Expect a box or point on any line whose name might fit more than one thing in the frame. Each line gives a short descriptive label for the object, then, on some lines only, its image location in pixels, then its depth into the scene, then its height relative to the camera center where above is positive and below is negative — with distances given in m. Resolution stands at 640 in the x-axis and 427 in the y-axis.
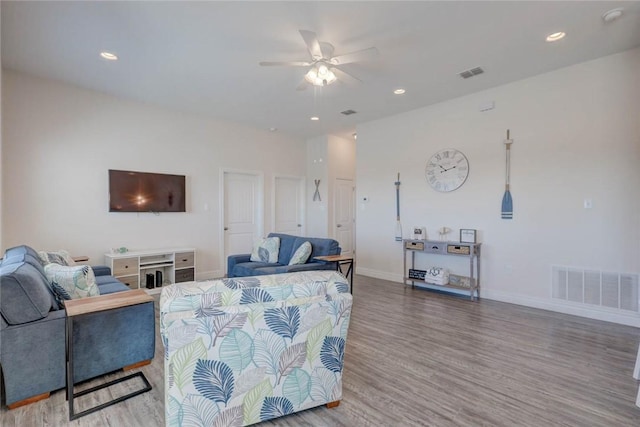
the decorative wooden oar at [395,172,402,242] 5.36 -0.04
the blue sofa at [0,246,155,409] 1.86 -0.86
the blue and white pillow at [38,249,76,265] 3.02 -0.47
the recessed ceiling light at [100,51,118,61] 3.28 +1.77
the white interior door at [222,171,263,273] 5.95 +0.07
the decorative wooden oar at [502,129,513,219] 4.12 +0.29
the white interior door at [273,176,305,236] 6.77 +0.21
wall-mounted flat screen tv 4.55 +0.36
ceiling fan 2.65 +1.50
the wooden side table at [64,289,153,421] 1.80 -0.58
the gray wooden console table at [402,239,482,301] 4.29 -0.58
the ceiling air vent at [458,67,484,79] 3.67 +1.77
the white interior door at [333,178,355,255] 7.15 -0.02
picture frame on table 4.38 -0.31
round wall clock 4.59 +0.70
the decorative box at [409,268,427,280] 4.86 -0.98
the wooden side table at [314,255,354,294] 3.98 -0.60
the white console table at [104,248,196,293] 4.30 -0.79
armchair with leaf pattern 1.50 -0.70
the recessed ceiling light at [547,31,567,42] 2.93 +1.76
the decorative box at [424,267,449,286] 4.58 -0.96
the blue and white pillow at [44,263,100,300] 2.21 -0.50
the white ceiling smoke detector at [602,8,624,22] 2.58 +1.75
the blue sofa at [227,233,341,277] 4.00 -0.69
